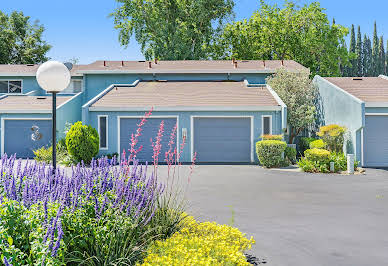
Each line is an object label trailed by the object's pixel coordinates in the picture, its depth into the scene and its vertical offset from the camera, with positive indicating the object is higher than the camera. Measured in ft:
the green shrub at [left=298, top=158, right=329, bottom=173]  50.21 -4.41
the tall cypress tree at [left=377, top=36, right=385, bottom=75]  215.67 +51.68
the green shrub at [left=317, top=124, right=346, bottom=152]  55.28 -0.08
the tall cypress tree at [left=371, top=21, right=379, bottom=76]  213.25 +51.41
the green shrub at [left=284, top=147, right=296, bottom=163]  57.36 -2.72
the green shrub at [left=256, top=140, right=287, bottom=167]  53.57 -2.25
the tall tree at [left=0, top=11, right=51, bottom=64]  130.62 +37.23
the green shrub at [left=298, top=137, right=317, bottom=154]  63.00 -1.24
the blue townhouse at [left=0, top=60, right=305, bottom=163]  61.00 +5.31
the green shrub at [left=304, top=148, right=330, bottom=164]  50.39 -2.83
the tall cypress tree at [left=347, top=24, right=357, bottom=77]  228.02 +62.20
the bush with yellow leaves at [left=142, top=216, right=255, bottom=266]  13.02 -4.62
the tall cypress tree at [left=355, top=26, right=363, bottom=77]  219.20 +51.46
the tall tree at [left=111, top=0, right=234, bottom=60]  108.58 +36.41
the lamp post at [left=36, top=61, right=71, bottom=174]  22.43 +3.89
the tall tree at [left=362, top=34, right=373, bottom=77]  216.70 +50.08
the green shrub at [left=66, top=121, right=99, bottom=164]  54.65 -0.97
